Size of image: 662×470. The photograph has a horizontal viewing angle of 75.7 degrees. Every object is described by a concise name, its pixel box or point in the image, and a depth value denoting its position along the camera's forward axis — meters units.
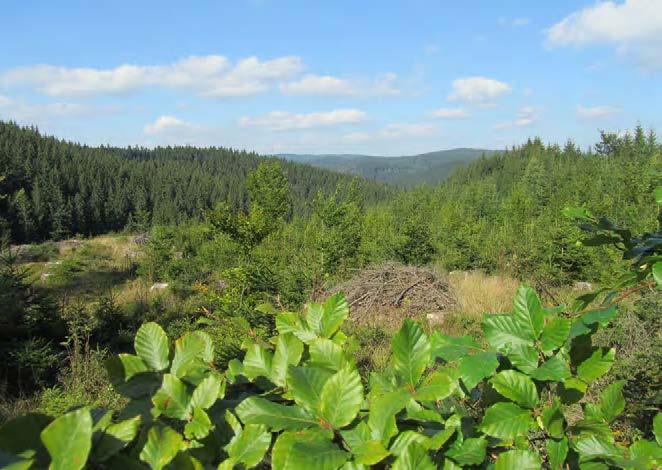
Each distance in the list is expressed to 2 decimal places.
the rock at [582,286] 10.67
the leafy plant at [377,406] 0.58
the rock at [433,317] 7.04
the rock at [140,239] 30.55
